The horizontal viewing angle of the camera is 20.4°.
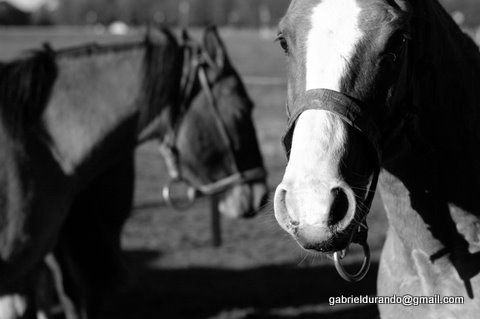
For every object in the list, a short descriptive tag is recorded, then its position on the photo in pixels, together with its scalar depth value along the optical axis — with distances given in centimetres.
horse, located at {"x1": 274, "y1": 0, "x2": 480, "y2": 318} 188
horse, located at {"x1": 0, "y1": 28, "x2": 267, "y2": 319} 279
